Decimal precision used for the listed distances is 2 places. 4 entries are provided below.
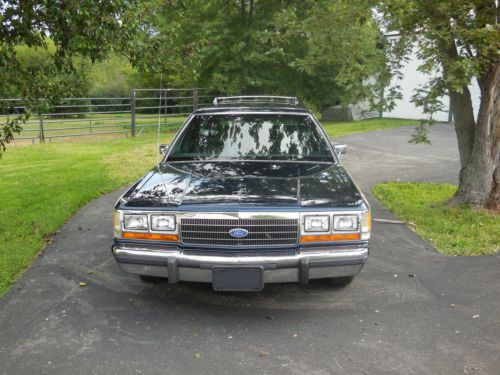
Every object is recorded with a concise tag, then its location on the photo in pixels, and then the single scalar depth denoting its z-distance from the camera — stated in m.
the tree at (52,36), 4.33
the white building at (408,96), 21.64
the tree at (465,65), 5.37
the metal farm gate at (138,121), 17.33
